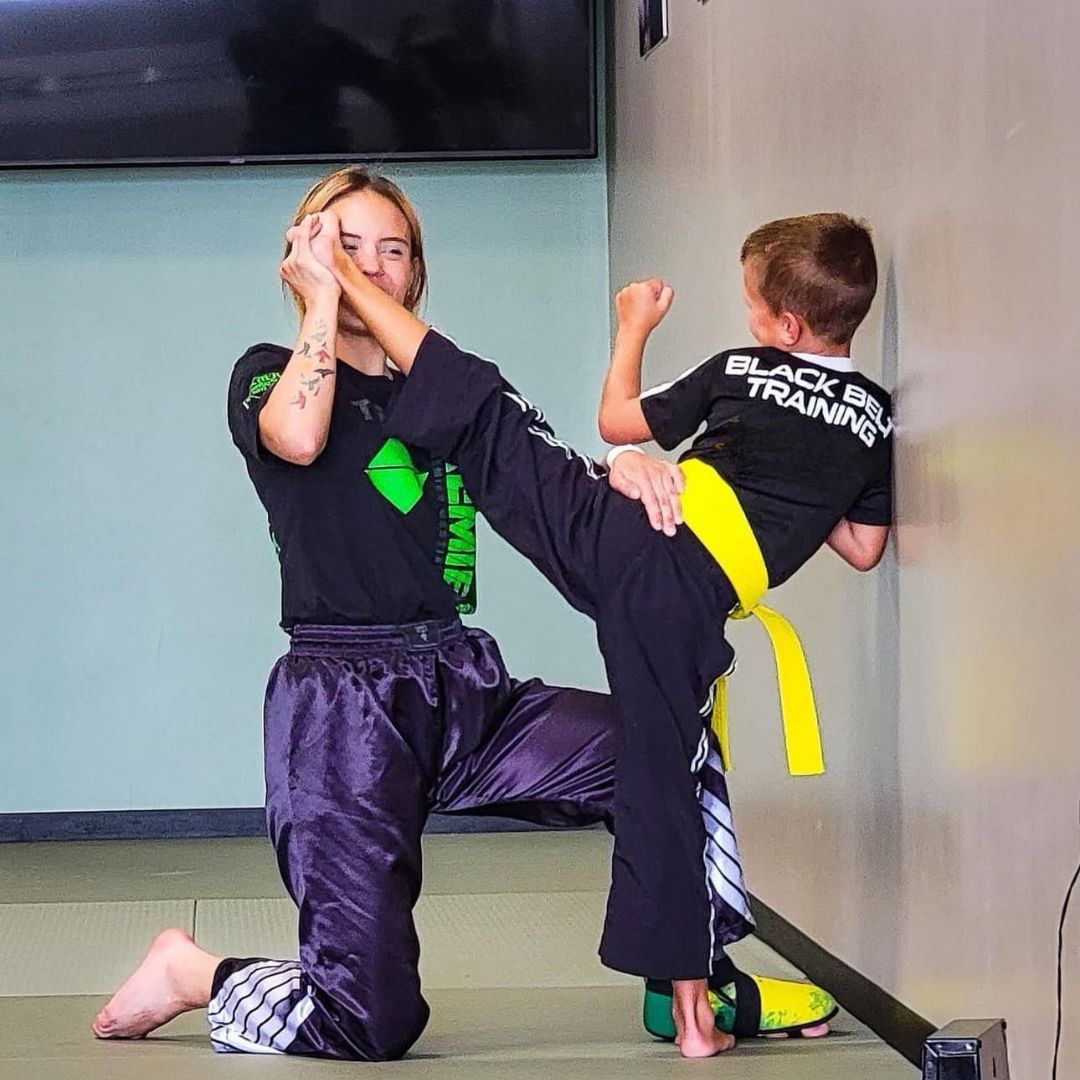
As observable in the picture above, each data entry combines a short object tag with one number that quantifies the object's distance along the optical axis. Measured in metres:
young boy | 4.49
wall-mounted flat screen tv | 8.93
